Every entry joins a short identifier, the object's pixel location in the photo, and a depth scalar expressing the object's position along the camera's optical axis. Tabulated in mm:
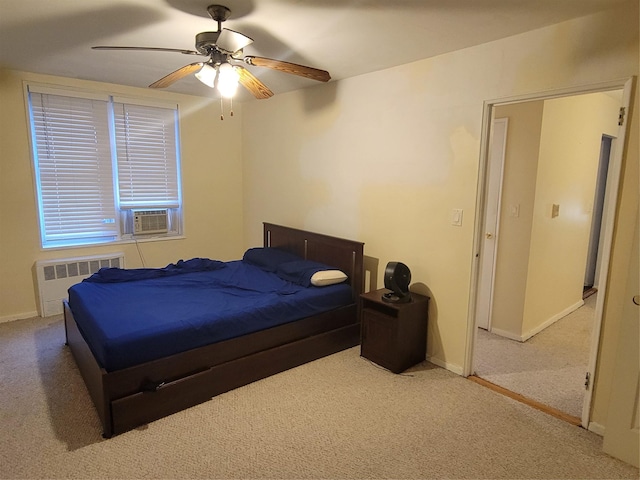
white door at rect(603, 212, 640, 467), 1943
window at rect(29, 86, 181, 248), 3859
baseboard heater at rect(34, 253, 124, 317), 3873
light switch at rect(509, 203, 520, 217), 3570
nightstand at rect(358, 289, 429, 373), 2898
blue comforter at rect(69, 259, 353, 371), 2318
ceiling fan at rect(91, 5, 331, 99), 2135
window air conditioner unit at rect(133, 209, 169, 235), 4414
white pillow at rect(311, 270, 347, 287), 3336
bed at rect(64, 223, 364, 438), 2223
